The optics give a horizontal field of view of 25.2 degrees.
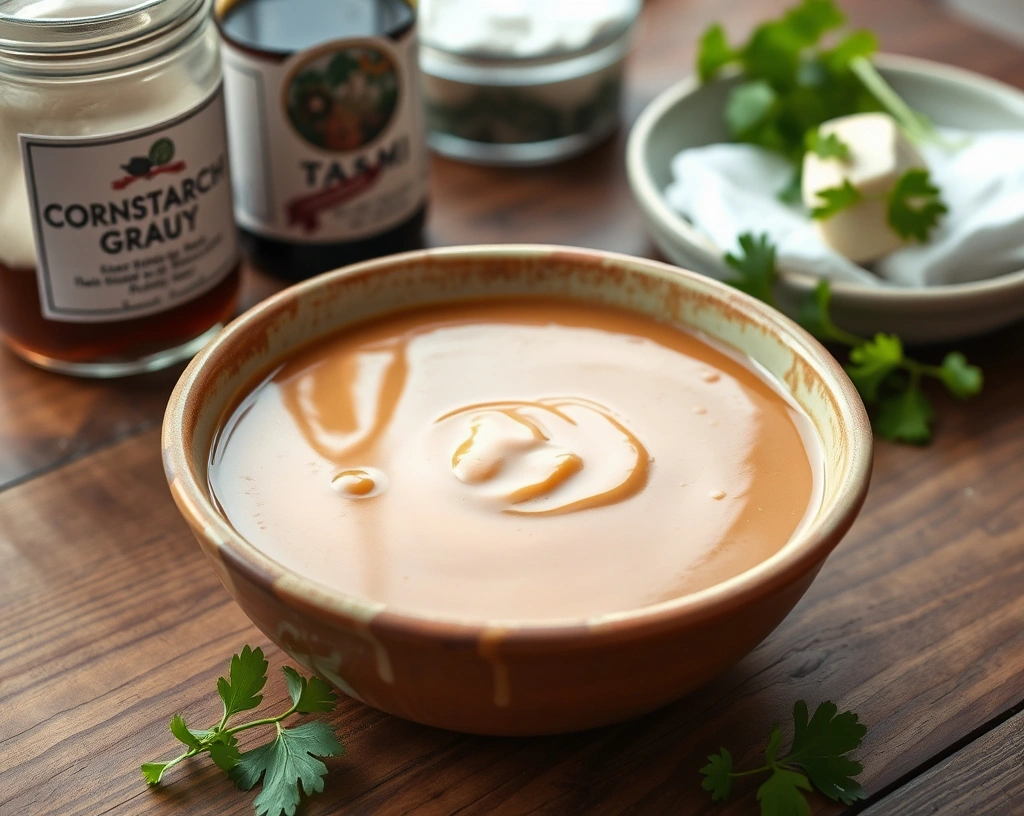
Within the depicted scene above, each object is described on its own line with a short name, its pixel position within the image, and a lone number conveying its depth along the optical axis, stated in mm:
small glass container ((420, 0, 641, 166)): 737
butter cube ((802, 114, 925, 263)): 655
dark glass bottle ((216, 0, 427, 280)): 646
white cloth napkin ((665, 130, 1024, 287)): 651
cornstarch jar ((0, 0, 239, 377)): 591
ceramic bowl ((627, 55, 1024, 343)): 633
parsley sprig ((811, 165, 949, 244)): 650
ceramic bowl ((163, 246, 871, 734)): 478
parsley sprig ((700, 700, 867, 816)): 507
